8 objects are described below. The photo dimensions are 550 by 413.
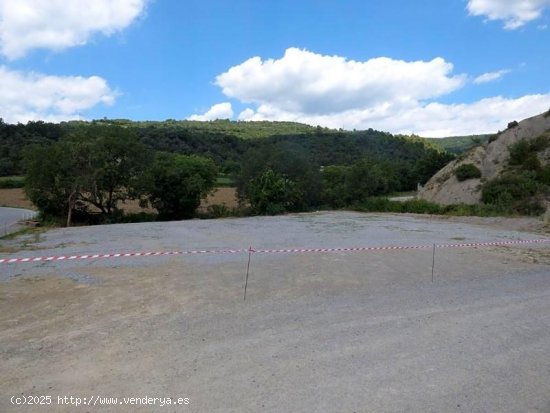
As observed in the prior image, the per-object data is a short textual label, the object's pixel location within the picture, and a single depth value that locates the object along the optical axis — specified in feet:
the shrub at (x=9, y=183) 247.48
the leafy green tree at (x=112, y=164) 117.08
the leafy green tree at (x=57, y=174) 113.91
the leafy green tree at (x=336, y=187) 178.91
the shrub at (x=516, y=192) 112.53
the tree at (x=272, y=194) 143.54
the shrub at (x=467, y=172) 154.71
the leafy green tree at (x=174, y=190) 137.39
